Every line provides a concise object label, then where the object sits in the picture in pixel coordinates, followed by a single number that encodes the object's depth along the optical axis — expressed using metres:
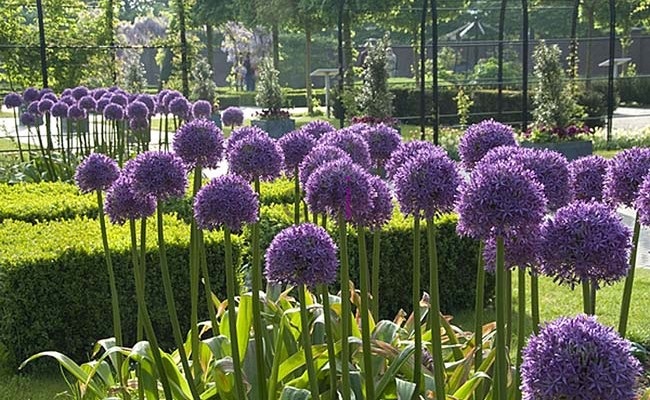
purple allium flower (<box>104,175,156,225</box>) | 3.01
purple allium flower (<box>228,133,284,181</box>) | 3.01
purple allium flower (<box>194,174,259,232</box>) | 2.53
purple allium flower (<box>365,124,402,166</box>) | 3.55
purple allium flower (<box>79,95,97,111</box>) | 9.18
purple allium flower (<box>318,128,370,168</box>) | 3.28
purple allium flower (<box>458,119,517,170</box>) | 3.18
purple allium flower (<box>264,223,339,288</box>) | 2.32
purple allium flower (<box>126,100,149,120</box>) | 8.45
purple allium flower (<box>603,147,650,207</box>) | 2.62
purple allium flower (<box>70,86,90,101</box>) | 10.17
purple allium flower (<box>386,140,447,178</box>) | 3.10
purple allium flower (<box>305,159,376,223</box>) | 2.36
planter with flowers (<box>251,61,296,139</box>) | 18.64
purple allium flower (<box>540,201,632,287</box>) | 2.06
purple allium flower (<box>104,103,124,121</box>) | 8.83
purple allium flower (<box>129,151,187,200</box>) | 2.81
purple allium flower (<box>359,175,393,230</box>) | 2.52
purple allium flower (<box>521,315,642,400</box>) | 1.57
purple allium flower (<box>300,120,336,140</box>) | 3.91
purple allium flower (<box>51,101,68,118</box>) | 9.11
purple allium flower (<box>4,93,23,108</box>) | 10.14
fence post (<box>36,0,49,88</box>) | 12.27
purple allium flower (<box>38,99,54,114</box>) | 9.41
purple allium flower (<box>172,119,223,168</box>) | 3.14
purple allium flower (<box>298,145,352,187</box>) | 2.88
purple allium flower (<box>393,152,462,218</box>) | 2.36
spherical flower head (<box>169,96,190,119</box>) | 9.09
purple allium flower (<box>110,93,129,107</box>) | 9.44
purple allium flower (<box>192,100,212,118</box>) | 9.09
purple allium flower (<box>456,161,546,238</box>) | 2.05
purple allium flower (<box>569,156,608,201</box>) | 2.88
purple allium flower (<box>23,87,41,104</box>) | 10.23
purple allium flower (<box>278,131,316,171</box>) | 3.42
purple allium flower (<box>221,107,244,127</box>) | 9.44
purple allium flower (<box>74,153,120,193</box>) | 3.42
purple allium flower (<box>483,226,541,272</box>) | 2.23
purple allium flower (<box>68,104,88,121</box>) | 9.11
